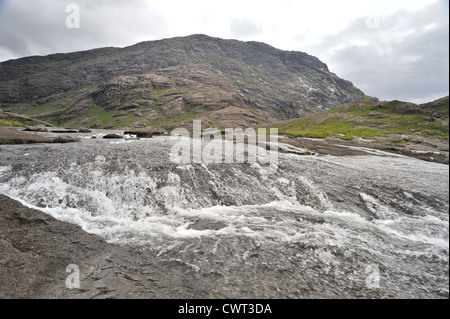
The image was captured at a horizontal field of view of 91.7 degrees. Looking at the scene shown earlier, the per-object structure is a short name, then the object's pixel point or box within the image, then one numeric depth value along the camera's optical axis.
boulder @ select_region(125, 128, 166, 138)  56.83
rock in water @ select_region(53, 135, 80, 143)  29.11
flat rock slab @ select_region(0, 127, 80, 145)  26.05
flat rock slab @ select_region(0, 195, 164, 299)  7.06
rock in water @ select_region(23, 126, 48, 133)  54.61
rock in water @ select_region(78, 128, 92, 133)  72.09
